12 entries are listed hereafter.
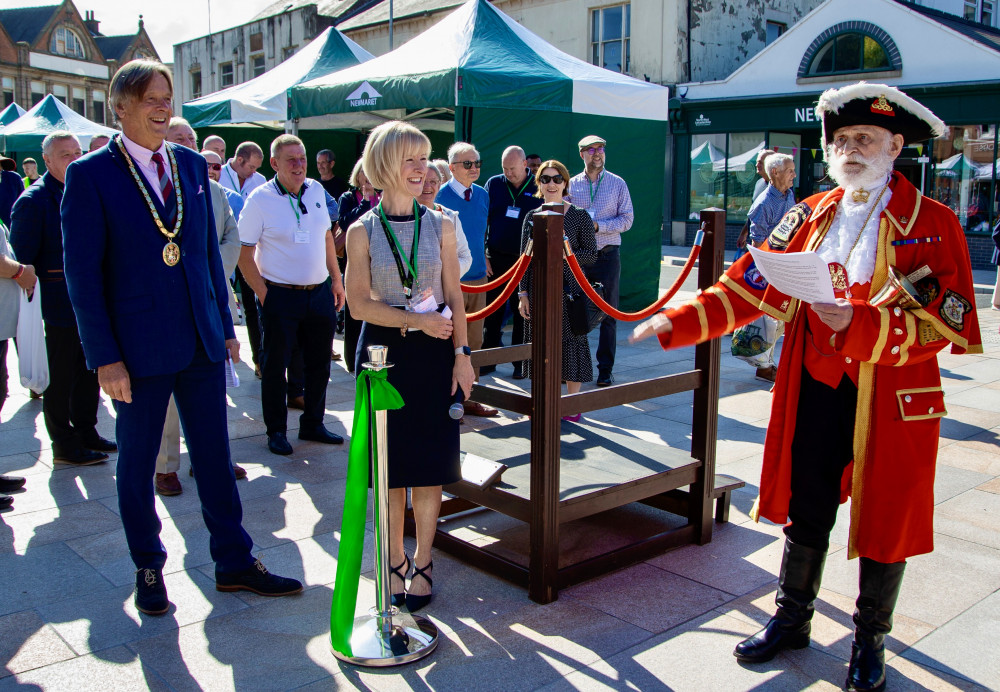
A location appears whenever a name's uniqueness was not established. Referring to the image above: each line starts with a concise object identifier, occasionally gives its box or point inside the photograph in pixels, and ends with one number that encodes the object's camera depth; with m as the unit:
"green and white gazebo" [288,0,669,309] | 8.97
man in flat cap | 7.30
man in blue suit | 3.17
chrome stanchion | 3.03
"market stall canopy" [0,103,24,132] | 18.36
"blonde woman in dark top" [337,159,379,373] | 7.65
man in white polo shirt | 5.48
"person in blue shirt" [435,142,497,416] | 6.88
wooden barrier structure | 3.43
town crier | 2.72
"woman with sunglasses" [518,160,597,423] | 6.02
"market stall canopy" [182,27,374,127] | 10.65
